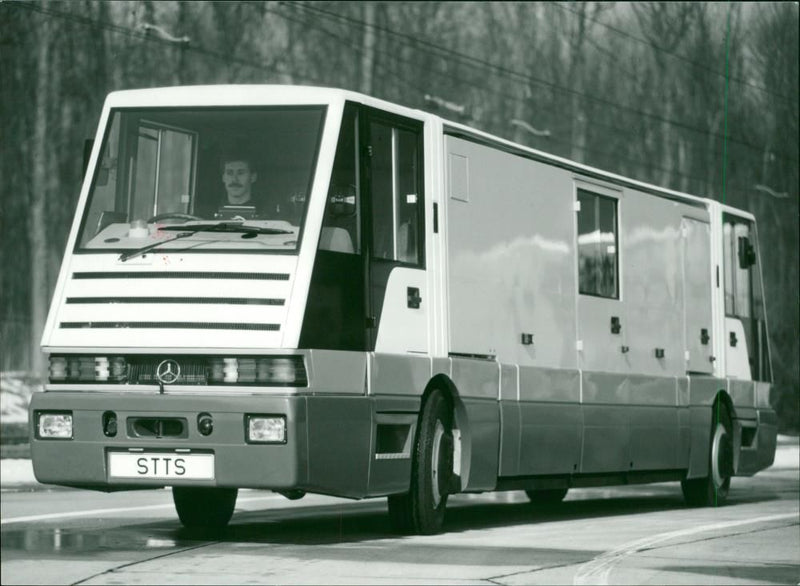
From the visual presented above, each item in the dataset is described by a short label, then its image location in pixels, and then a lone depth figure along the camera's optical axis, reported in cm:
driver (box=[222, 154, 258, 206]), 1226
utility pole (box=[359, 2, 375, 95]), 4384
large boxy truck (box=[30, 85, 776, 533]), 1153
